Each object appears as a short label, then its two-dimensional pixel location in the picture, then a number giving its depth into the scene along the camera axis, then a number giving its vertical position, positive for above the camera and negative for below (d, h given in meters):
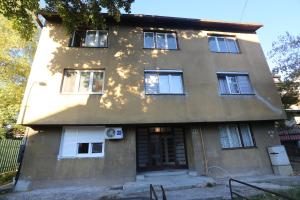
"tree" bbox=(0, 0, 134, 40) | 9.40 +7.87
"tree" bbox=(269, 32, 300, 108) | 14.09 +6.19
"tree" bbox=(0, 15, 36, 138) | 13.12 +7.19
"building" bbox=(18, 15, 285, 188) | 9.03 +3.11
